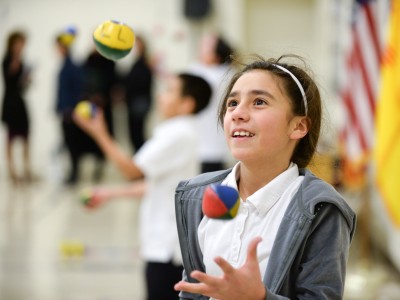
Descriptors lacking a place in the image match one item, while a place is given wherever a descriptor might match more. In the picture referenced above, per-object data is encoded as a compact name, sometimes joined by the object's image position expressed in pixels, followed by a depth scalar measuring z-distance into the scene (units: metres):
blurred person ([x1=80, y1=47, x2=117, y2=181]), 19.84
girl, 2.91
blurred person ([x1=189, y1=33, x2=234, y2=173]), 11.50
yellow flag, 8.70
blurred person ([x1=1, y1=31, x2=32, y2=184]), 18.36
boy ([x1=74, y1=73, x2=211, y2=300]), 6.21
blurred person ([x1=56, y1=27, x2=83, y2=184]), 18.95
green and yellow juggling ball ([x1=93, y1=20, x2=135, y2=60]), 3.52
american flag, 10.66
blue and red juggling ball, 2.62
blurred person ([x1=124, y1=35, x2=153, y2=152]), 19.80
